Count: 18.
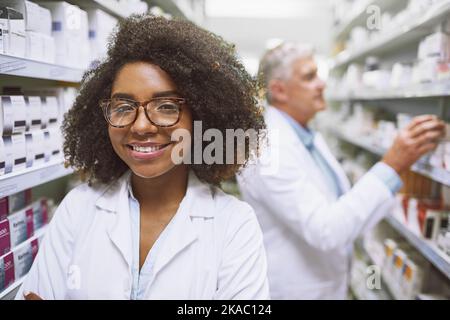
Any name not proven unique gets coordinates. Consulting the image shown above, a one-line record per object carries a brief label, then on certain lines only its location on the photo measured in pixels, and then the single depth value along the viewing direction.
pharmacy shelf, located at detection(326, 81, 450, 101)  1.51
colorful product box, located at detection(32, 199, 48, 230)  1.50
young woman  0.99
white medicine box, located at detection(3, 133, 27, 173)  1.23
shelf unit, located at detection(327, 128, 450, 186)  1.48
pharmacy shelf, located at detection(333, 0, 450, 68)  1.56
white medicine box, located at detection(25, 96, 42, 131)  1.36
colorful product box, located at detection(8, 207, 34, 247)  1.31
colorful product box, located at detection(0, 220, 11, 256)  1.23
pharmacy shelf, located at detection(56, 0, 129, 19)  1.50
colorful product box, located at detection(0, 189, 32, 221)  1.29
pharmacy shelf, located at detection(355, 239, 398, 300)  2.30
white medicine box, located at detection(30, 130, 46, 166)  1.38
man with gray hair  1.57
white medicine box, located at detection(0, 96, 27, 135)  1.21
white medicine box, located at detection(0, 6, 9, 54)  1.13
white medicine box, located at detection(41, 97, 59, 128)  1.46
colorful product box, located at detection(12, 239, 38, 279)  1.27
